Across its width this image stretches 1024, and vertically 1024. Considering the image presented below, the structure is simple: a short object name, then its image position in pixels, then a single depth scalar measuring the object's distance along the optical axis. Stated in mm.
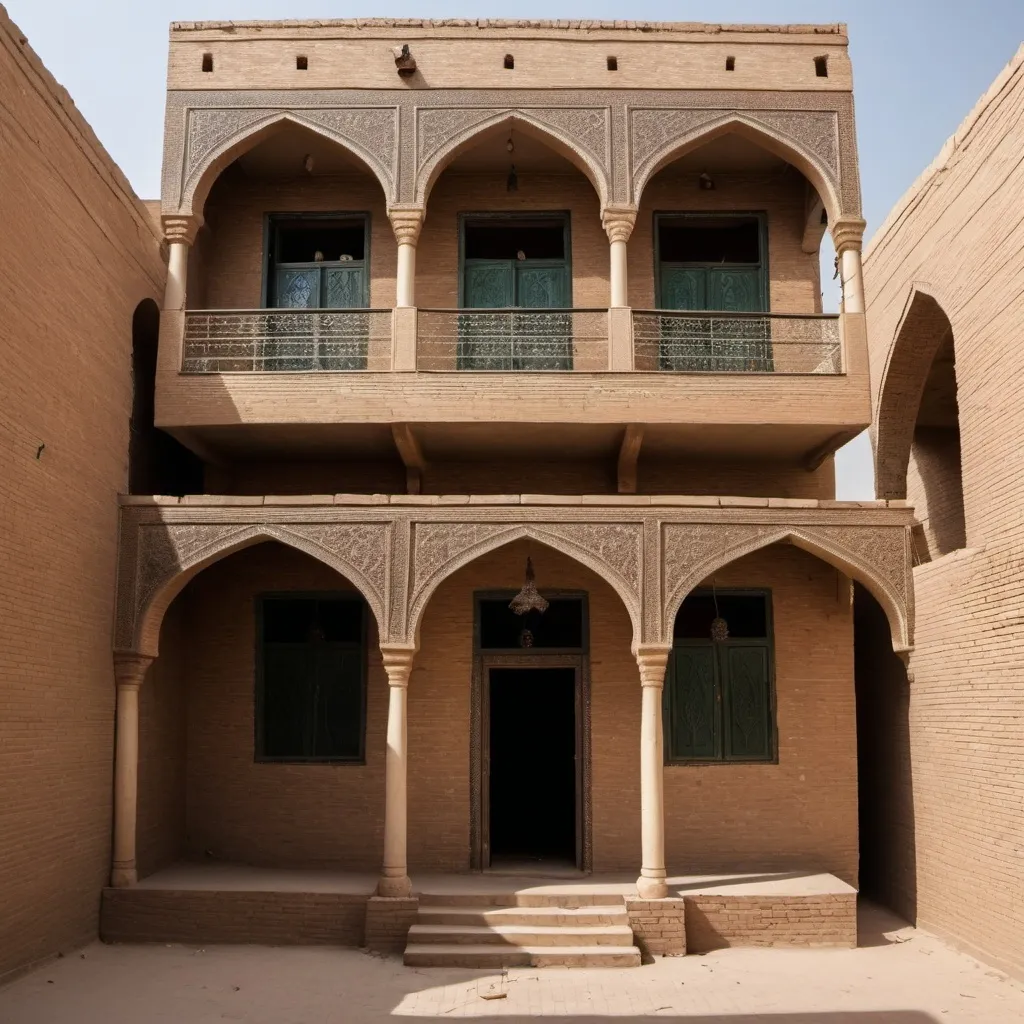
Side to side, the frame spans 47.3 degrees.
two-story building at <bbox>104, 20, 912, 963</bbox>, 11664
